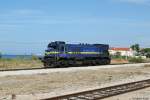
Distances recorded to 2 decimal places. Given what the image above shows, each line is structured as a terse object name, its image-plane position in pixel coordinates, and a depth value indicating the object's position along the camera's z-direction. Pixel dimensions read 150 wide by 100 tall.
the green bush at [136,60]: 78.26
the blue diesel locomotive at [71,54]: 44.66
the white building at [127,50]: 148.85
